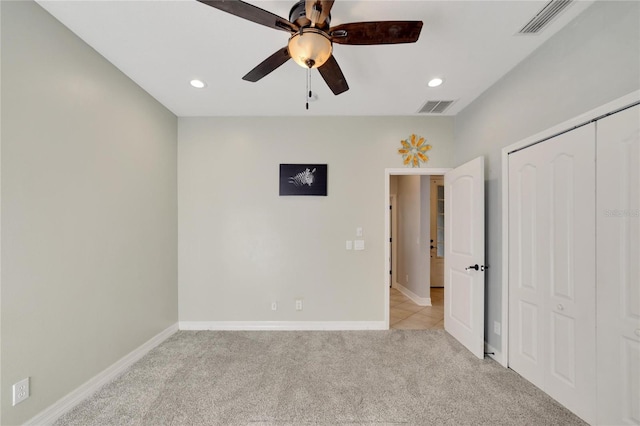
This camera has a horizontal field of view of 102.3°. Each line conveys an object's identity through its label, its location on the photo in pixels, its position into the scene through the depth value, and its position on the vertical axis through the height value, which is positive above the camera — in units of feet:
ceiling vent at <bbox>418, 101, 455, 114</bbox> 9.69 +4.18
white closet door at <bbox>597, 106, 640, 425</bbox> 4.83 -1.05
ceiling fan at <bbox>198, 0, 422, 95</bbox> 4.36 +3.36
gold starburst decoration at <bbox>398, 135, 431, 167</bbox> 10.89 +2.68
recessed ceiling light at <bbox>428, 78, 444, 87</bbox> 8.10 +4.24
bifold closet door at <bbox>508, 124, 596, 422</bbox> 5.64 -1.33
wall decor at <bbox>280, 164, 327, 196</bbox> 10.90 +1.45
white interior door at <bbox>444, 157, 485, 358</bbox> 8.41 -1.46
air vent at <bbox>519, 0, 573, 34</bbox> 5.36 +4.37
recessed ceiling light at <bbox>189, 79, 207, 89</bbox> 8.27 +4.26
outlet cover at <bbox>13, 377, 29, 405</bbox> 5.11 -3.57
